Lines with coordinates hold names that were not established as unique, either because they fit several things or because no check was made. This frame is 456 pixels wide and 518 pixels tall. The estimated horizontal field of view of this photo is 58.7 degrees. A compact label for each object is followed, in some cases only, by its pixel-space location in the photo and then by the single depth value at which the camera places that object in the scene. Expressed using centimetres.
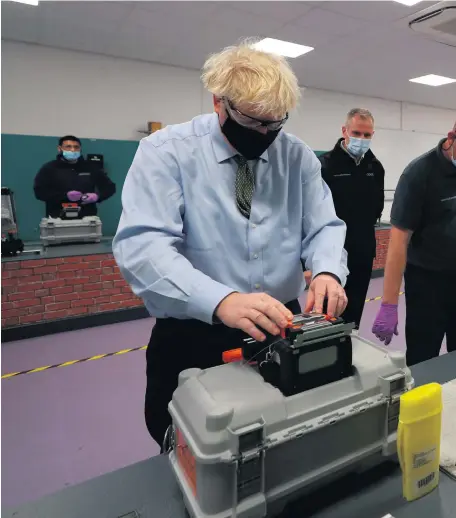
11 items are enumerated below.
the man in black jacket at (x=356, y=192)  294
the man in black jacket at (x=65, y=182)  399
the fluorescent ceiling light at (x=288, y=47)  465
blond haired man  87
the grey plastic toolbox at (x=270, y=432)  64
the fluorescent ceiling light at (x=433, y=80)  623
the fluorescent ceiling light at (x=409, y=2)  351
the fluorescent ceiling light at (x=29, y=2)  368
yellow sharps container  69
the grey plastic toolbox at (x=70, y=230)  368
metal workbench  74
